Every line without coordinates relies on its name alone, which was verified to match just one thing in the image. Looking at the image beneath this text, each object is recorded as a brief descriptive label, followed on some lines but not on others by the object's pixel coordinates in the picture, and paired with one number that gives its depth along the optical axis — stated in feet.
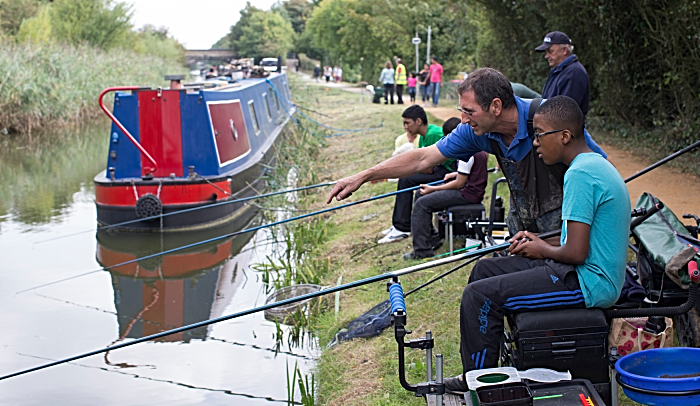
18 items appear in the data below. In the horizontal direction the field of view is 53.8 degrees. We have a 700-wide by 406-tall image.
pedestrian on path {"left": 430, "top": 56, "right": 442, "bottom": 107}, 69.05
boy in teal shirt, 9.41
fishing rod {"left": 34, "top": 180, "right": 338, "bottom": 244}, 28.89
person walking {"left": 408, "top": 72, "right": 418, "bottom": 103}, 78.59
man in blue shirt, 11.02
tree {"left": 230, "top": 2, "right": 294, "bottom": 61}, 255.50
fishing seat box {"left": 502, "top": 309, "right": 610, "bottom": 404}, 9.47
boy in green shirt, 21.20
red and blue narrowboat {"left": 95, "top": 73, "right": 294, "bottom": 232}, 29.22
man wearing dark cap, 18.83
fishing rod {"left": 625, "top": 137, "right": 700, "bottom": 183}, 12.12
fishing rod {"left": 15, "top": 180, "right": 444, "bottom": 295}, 23.15
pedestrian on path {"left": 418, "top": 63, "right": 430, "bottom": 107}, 72.74
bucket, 8.86
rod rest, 8.78
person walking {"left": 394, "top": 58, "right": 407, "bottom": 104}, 75.72
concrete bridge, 266.98
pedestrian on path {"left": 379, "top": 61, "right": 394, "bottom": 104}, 74.33
